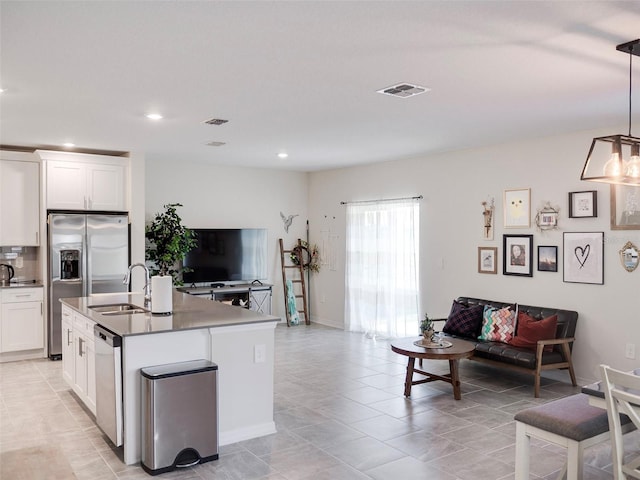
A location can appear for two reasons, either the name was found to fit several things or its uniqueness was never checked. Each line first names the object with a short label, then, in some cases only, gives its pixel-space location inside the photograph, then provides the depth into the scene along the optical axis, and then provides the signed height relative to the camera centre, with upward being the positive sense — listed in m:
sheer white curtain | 7.40 -0.42
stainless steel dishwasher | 3.56 -0.98
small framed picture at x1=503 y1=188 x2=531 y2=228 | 5.91 +0.35
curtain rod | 7.25 +0.59
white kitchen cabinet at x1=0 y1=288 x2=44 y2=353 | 6.22 -0.93
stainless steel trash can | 3.39 -1.14
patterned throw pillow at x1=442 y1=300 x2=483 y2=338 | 5.93 -0.92
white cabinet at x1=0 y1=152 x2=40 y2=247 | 6.30 +0.49
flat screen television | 7.93 -0.24
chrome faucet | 4.88 -0.47
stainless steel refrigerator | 6.30 -0.20
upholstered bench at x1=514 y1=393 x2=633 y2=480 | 2.83 -1.04
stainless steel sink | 4.49 -0.60
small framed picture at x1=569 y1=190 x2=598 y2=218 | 5.30 +0.35
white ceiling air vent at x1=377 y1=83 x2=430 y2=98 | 3.79 +1.09
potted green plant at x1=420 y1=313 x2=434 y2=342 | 5.23 -0.89
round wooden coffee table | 4.86 -1.06
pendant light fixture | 2.91 +0.42
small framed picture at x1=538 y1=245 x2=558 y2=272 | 5.66 -0.20
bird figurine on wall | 9.10 +0.33
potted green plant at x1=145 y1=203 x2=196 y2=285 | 7.36 +0.00
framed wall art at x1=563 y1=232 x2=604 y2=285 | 5.26 -0.19
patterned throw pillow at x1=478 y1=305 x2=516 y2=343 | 5.67 -0.92
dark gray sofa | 5.00 -1.11
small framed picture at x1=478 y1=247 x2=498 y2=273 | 6.26 -0.24
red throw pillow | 5.21 -0.92
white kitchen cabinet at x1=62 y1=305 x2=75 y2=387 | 4.86 -1.01
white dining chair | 2.55 -0.83
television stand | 7.81 -0.81
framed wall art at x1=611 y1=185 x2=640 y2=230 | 4.98 +0.30
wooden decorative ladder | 9.02 -0.56
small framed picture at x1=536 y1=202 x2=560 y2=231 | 5.65 +0.24
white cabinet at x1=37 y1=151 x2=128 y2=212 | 6.45 +0.75
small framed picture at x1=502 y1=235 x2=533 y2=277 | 5.90 -0.18
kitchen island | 3.55 -0.81
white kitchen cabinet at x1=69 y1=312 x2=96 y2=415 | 4.22 -1.00
